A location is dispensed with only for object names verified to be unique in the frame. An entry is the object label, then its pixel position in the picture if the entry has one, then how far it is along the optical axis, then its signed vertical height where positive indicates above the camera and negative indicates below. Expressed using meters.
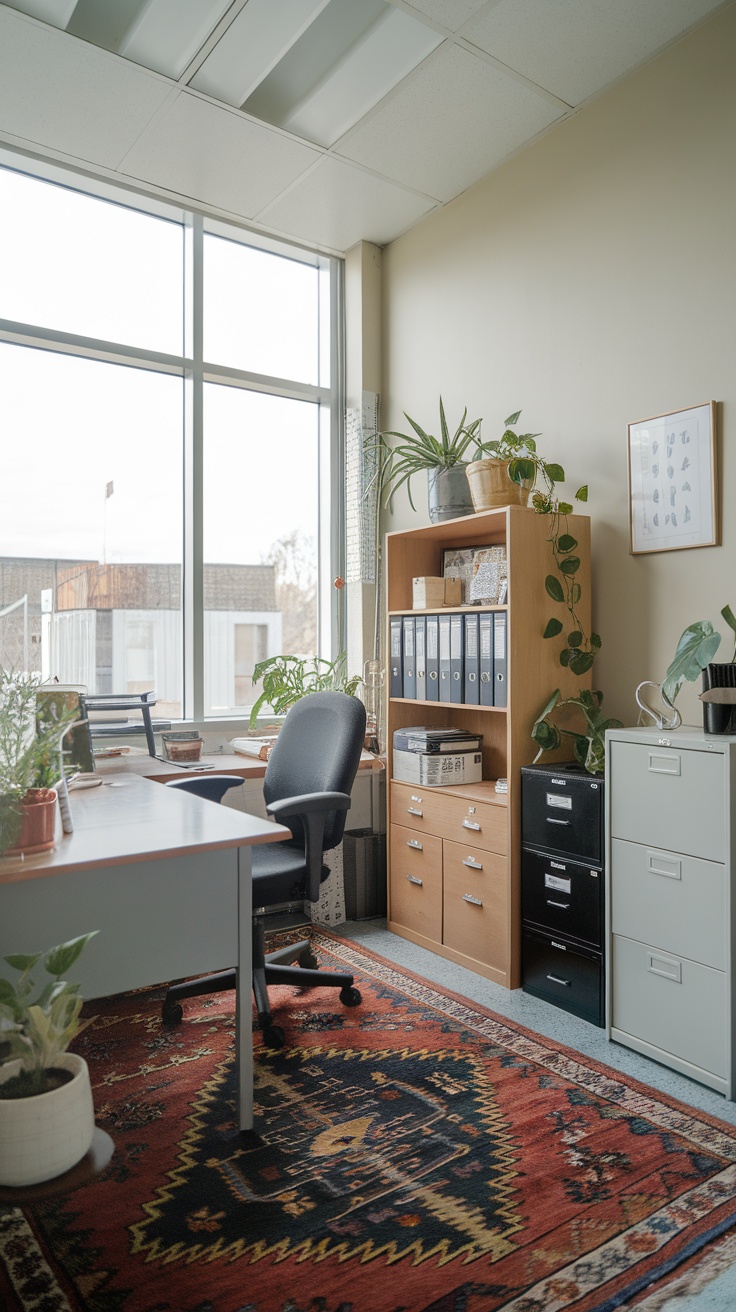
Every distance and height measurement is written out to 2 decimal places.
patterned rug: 1.55 -1.18
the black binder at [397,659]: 3.60 -0.04
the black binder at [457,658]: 3.22 -0.03
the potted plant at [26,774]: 1.76 -0.27
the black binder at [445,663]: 3.30 -0.05
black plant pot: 2.37 -0.17
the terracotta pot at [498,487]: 3.08 +0.61
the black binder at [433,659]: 3.38 -0.03
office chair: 2.58 -0.51
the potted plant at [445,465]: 3.36 +0.78
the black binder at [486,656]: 3.05 -0.02
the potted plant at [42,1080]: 1.60 -0.87
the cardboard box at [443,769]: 3.36 -0.48
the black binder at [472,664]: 3.14 -0.05
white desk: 1.75 -0.55
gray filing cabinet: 2.21 -0.70
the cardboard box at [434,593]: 3.45 +0.24
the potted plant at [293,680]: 3.97 -0.14
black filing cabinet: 2.62 -0.78
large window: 3.60 +0.97
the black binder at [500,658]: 2.98 -0.03
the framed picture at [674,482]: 2.69 +0.57
